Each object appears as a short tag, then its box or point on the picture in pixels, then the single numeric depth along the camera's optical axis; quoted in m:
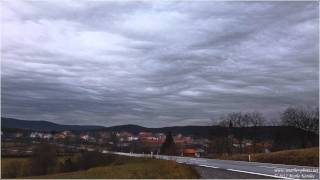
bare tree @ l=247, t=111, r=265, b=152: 105.11
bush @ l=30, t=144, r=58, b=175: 65.06
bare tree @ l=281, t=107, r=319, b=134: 98.38
